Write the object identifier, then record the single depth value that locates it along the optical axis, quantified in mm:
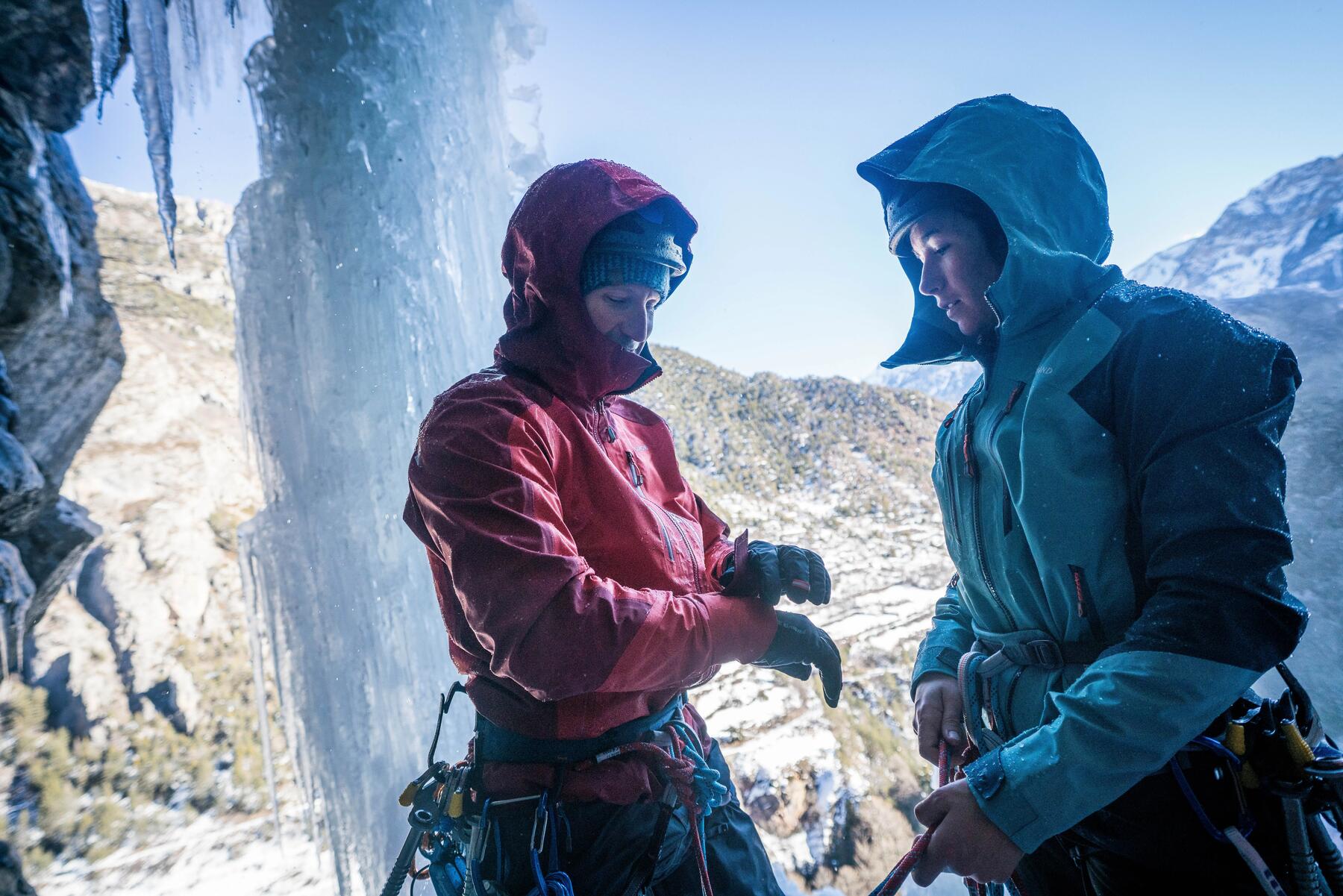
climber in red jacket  1203
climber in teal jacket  932
